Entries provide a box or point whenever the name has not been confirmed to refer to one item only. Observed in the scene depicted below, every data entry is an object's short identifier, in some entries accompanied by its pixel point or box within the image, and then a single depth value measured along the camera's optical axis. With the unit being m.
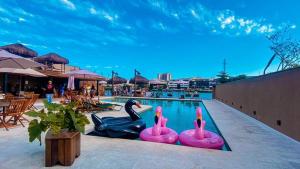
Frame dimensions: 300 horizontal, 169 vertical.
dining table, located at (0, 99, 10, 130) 3.40
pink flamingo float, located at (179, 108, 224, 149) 2.98
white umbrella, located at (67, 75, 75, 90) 7.89
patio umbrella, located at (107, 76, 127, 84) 17.04
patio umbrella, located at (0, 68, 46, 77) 5.99
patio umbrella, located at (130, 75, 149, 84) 17.00
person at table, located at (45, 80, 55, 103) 7.23
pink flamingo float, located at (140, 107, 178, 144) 3.18
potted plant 2.04
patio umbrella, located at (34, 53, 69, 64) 12.27
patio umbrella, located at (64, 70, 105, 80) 7.88
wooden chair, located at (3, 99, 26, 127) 3.56
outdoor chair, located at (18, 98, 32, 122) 3.74
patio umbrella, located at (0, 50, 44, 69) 4.34
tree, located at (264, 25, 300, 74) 10.49
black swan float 3.35
